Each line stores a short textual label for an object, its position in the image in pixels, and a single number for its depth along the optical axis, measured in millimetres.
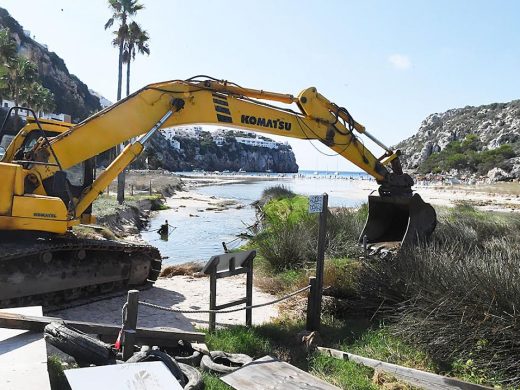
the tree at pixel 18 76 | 44938
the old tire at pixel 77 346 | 5070
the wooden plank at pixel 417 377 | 5156
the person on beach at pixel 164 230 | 24595
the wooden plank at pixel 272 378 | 5105
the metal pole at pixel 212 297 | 7664
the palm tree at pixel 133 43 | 34875
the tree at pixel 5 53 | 42875
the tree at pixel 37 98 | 50338
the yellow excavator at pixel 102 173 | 8266
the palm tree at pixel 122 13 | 34406
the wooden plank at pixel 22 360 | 3846
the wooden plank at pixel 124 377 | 3826
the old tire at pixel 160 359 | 5039
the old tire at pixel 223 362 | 5723
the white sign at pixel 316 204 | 7840
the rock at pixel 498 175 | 71875
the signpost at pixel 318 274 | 7637
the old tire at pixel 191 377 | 4890
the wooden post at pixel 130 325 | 5352
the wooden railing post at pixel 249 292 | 8055
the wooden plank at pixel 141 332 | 5410
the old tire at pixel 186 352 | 6055
